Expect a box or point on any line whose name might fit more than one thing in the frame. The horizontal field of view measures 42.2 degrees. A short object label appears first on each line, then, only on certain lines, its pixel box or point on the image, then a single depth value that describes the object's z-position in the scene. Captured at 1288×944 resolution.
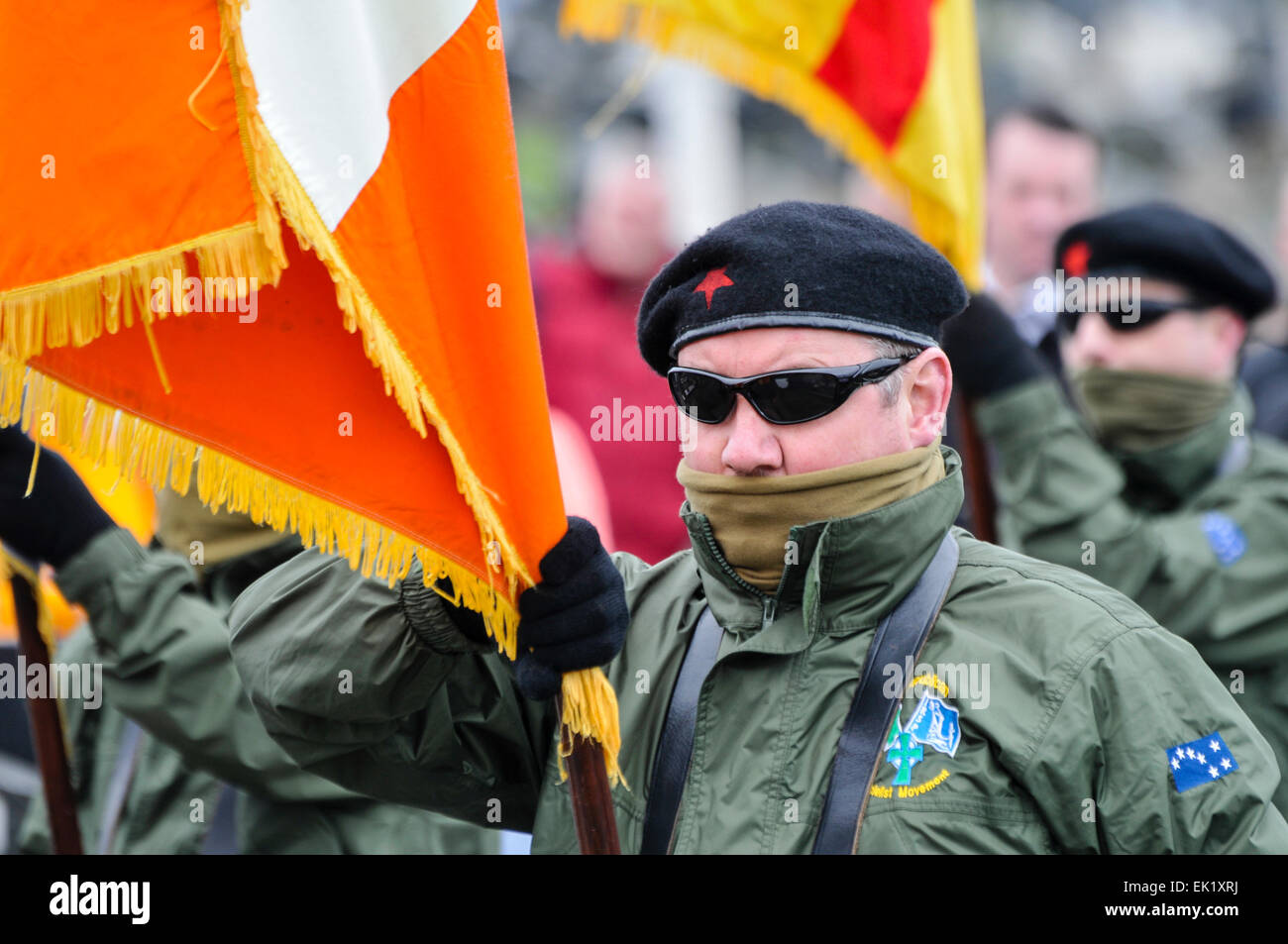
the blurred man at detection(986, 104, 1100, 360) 6.41
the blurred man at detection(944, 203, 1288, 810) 4.16
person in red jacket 6.08
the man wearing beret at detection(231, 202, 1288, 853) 2.35
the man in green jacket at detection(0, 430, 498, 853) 3.68
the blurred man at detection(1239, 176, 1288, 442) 5.26
